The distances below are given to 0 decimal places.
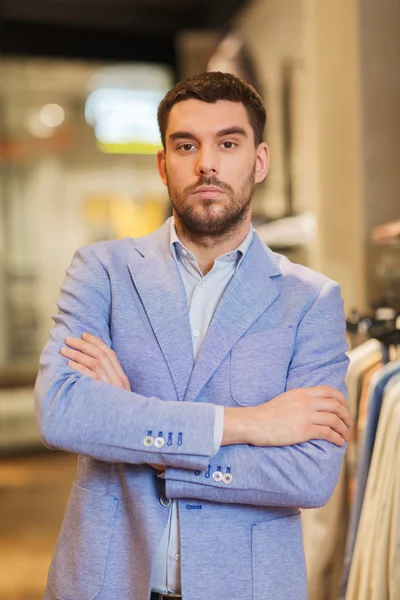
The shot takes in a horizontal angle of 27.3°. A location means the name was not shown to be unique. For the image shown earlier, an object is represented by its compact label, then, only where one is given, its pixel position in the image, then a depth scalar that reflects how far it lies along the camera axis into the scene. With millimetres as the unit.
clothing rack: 2270
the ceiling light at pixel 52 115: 9016
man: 1672
